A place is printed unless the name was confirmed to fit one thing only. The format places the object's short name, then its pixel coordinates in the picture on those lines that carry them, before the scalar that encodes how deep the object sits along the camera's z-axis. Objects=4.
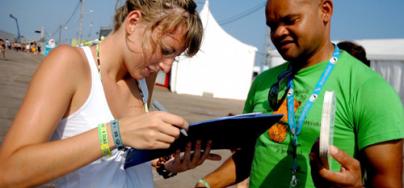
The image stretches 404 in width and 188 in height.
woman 1.22
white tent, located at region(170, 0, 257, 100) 21.02
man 1.44
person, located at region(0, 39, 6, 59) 24.00
